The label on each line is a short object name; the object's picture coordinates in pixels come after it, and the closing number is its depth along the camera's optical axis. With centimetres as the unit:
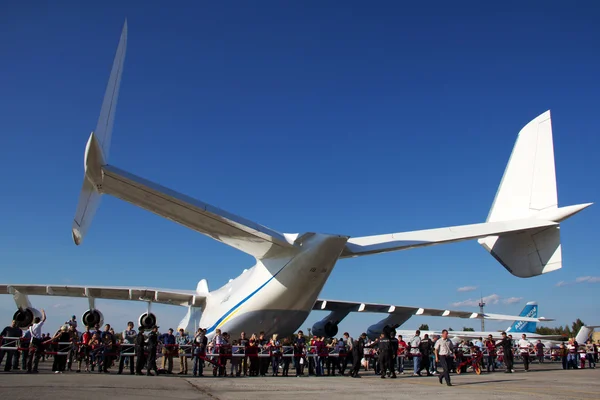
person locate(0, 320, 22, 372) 1072
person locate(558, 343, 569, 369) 1731
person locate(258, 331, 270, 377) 1188
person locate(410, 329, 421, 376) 1307
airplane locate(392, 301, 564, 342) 3040
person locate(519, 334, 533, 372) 1485
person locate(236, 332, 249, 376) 1165
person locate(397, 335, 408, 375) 1404
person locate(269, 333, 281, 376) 1188
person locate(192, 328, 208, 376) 1102
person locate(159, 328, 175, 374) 1130
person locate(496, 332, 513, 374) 1352
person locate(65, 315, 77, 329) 1247
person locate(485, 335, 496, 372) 1495
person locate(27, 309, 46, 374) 1045
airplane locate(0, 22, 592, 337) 803
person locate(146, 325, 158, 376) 1020
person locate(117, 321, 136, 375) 1108
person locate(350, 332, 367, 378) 1162
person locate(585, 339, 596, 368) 1886
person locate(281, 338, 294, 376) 1224
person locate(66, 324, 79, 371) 1105
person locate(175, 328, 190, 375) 1148
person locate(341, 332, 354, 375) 1233
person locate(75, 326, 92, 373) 1129
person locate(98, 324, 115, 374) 1095
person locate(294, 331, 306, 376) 1245
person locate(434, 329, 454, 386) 935
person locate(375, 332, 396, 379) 1089
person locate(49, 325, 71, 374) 1045
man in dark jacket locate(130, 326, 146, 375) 1041
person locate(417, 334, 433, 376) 1212
